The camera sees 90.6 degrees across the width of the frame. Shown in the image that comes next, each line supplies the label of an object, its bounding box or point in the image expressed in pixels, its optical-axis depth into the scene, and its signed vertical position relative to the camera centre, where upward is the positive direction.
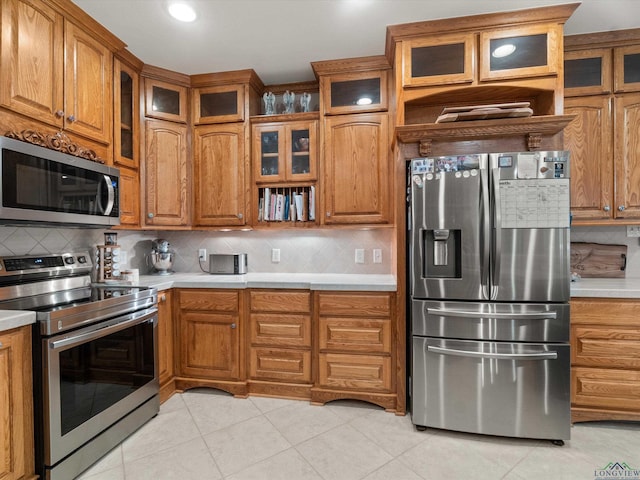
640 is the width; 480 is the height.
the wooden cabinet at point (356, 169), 2.51 +0.55
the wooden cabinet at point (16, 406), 1.36 -0.74
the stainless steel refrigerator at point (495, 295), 1.88 -0.36
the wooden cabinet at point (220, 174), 2.73 +0.56
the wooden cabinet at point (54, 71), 1.64 +1.00
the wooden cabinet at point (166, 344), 2.36 -0.81
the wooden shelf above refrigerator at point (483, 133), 1.93 +0.65
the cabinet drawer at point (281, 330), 2.38 -0.70
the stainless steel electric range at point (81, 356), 1.50 -0.64
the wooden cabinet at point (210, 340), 2.44 -0.79
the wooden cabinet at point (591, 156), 2.26 +0.57
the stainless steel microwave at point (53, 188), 1.55 +0.29
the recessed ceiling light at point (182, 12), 1.92 +1.41
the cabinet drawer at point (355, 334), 2.24 -0.70
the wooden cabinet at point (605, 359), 1.97 -0.78
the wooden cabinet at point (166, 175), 2.62 +0.54
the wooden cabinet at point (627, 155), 2.24 +0.57
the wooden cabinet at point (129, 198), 2.42 +0.33
